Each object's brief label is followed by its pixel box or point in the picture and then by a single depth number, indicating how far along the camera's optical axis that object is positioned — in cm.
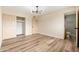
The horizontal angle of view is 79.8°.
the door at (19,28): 347
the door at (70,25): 263
